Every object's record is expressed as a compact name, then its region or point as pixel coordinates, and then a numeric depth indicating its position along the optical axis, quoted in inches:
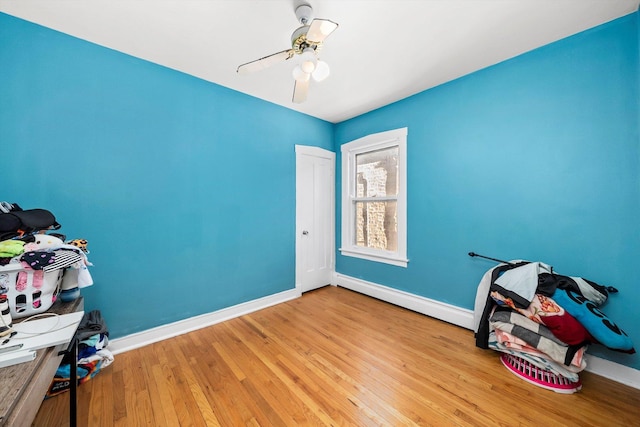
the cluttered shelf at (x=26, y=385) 28.8
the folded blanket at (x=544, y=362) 65.0
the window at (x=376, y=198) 123.7
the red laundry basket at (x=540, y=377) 65.9
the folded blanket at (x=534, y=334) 64.5
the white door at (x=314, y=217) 139.7
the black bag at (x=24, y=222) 52.0
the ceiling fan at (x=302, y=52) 59.7
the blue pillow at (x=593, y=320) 59.9
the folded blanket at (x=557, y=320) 63.1
